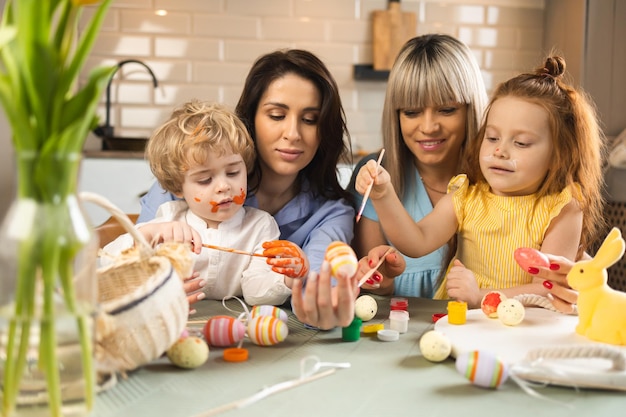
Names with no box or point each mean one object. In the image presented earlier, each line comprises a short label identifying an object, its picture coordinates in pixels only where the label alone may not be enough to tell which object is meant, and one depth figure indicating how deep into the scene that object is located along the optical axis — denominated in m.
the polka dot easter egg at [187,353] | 0.98
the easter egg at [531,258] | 1.19
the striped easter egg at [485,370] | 0.91
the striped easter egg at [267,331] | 1.10
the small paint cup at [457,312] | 1.17
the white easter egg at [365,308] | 1.24
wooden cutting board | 3.45
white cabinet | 2.90
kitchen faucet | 3.28
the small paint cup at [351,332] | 1.14
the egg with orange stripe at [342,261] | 1.05
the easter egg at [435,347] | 1.03
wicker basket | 0.89
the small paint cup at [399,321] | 1.20
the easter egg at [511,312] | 1.16
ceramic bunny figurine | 1.05
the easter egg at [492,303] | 1.22
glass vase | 0.73
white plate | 0.92
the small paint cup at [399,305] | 1.29
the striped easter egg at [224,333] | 1.09
